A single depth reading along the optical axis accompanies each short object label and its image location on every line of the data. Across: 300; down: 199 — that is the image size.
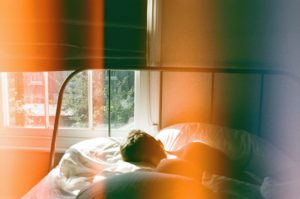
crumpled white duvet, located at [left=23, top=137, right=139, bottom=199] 1.19
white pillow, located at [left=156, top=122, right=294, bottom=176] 1.38
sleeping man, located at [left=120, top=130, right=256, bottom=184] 1.24
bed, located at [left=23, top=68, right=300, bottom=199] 0.74
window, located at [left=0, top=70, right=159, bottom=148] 2.03
